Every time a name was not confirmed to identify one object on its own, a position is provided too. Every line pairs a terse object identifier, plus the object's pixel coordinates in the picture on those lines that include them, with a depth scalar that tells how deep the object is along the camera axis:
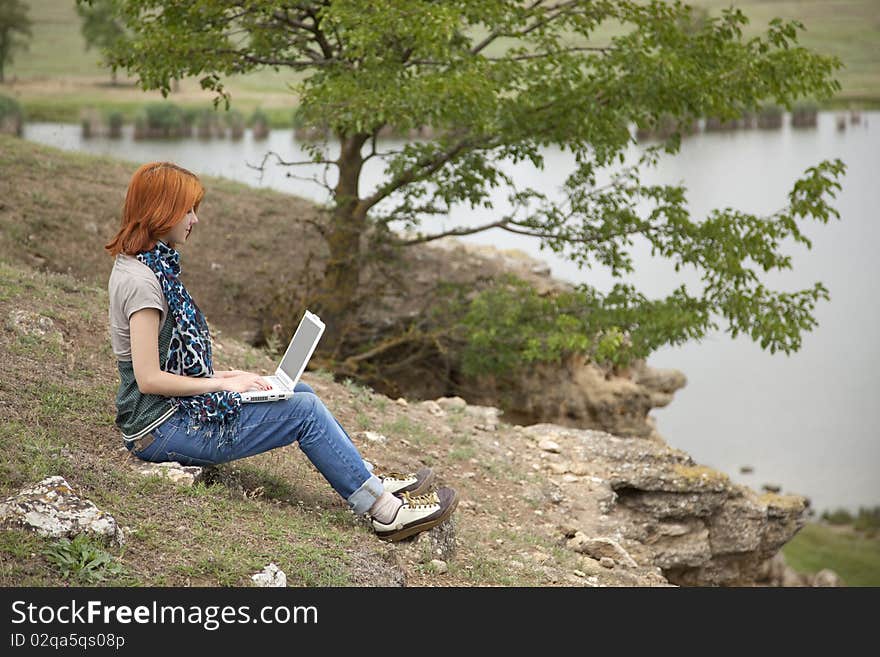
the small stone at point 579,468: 7.84
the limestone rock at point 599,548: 6.67
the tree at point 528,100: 9.54
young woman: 4.45
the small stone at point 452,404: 8.47
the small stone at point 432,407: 8.17
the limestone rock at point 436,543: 5.28
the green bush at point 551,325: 10.51
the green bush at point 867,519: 21.89
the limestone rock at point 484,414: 8.29
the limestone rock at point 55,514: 4.14
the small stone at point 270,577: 4.29
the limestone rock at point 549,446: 8.13
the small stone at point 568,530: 6.84
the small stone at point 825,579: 15.61
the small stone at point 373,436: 6.79
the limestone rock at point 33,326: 6.20
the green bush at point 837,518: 22.27
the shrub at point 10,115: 18.97
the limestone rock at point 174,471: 4.84
